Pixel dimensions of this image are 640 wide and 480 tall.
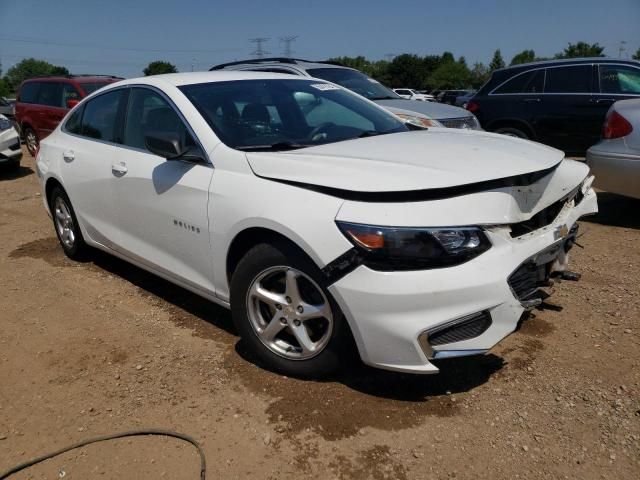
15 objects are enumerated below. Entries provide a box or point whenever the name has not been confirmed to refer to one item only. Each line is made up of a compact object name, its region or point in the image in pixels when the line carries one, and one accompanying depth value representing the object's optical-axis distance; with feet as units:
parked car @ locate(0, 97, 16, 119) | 47.83
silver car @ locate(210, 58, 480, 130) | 24.61
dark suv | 26.53
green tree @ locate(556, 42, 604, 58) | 220.23
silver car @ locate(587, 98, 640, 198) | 18.06
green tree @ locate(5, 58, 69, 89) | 364.17
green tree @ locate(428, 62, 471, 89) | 252.42
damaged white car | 8.21
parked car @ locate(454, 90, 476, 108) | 86.53
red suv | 36.94
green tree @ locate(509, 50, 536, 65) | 279.65
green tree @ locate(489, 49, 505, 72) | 263.80
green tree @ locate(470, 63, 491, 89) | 259.39
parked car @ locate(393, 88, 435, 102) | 125.45
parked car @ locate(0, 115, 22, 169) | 33.96
